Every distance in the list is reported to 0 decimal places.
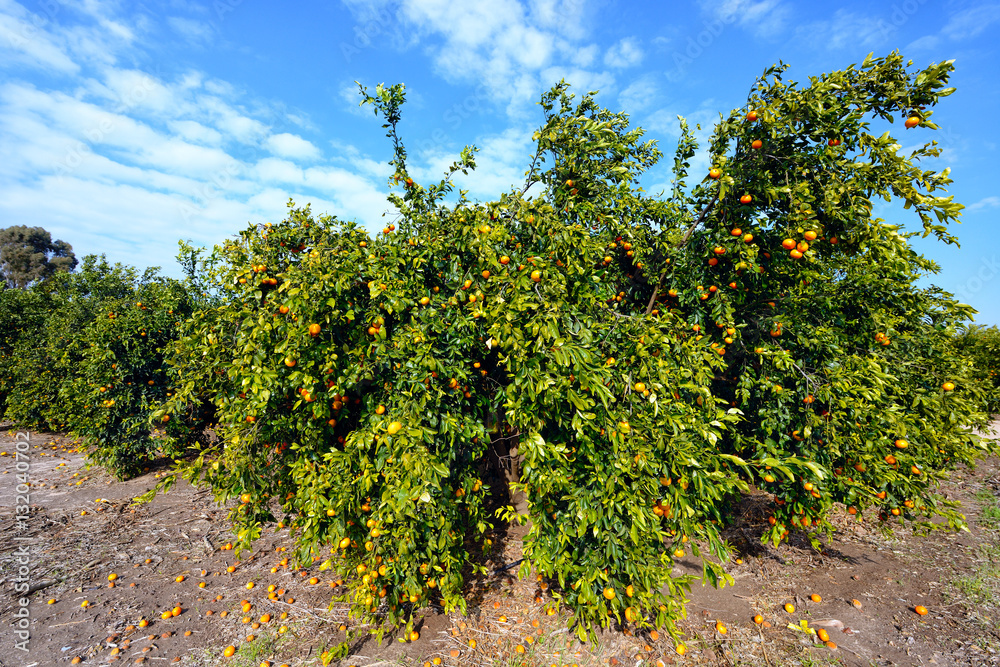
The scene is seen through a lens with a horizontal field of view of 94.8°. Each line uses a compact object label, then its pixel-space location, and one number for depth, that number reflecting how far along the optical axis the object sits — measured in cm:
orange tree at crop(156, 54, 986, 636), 324
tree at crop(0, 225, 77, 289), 3600
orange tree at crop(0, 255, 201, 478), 792
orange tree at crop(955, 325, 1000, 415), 1203
